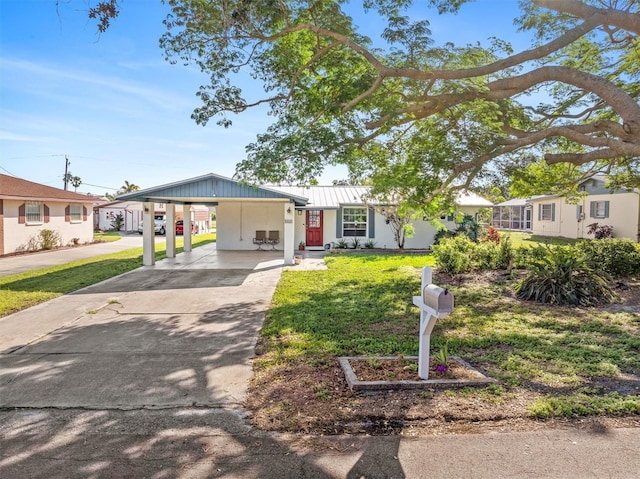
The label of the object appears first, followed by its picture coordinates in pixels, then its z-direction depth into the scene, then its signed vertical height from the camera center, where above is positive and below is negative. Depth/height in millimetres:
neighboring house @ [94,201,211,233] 38381 +632
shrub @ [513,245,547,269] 10094 -834
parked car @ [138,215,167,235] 35616 -289
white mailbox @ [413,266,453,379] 3846 -839
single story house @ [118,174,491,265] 20531 +56
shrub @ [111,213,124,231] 39500 -82
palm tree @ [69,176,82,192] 65162 +6517
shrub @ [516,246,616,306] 8555 -1248
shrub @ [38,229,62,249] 20156 -974
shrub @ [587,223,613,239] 21766 -137
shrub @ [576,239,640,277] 10867 -799
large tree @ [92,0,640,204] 6898 +2982
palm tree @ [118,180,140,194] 77438 +6803
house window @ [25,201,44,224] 19406 +408
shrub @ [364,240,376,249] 20531 -994
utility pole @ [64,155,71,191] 46491 +6738
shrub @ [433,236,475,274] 11773 -887
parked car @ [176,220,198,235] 34981 -528
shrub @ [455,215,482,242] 19625 -80
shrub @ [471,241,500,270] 12492 -974
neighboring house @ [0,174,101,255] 17922 +353
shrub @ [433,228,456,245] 20047 -405
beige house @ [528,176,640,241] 21022 +945
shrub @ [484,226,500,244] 16891 -400
